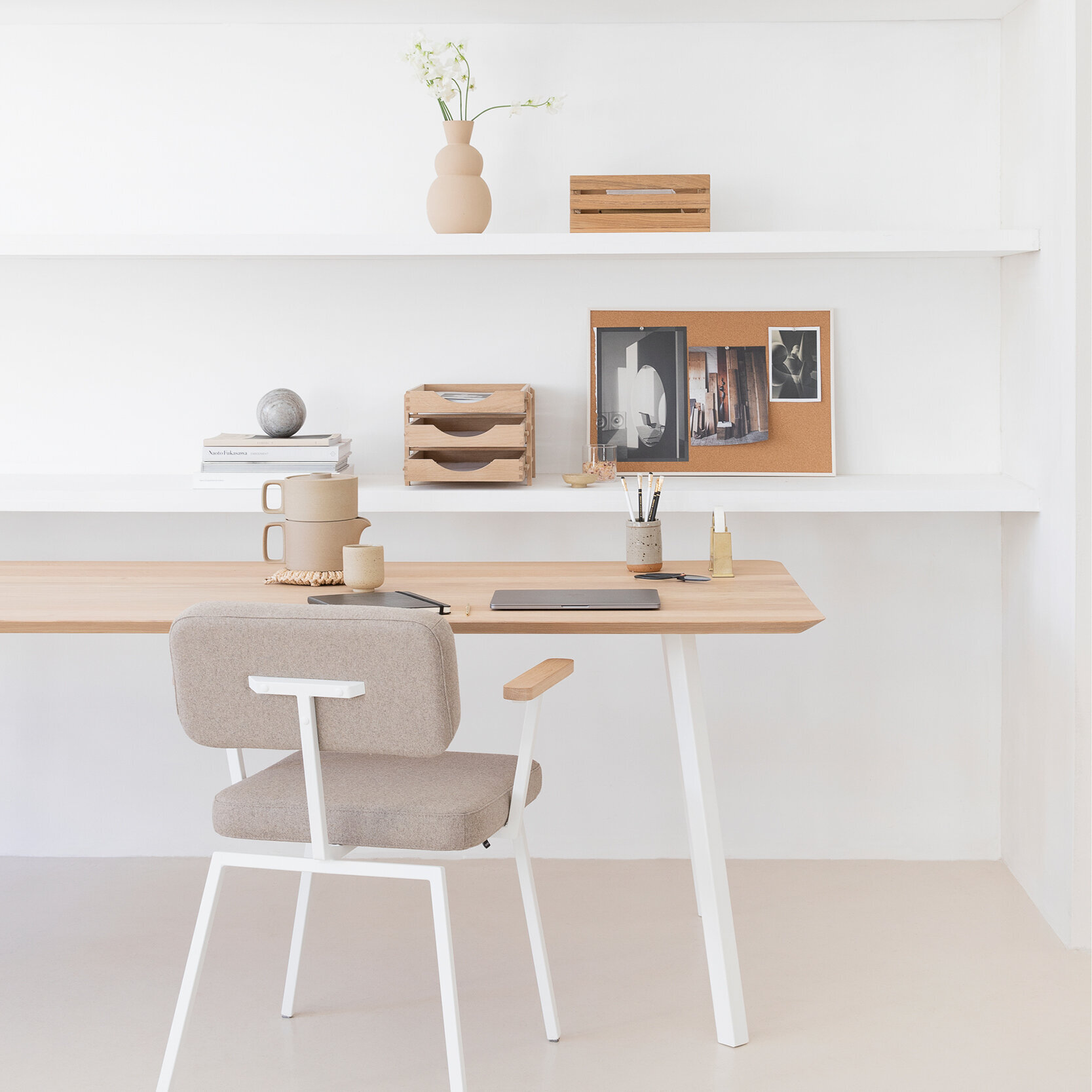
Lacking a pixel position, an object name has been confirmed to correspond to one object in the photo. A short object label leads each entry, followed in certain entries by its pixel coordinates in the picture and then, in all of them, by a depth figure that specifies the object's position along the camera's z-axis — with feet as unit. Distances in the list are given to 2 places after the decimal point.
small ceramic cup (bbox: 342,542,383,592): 7.28
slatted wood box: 8.42
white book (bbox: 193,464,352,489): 8.59
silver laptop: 6.79
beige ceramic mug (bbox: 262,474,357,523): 7.58
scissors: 7.66
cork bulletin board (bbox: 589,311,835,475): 9.30
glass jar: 8.75
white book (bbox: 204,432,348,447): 8.61
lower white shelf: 8.45
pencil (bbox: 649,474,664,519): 7.80
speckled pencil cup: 7.84
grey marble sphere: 8.72
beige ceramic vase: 8.48
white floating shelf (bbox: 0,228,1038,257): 8.23
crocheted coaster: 7.56
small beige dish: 8.64
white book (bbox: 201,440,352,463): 8.60
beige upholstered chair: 5.40
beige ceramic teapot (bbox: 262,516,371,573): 7.63
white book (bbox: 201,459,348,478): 8.60
